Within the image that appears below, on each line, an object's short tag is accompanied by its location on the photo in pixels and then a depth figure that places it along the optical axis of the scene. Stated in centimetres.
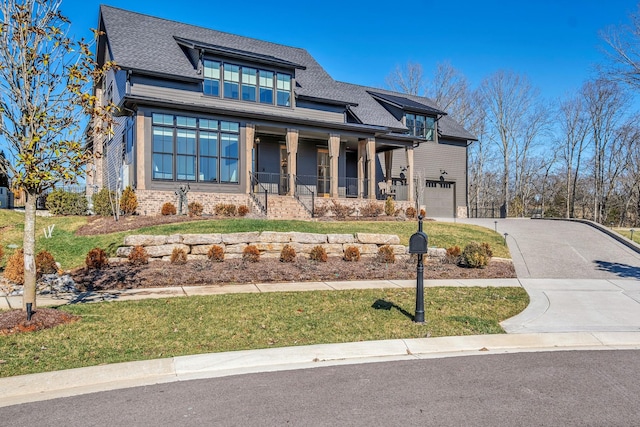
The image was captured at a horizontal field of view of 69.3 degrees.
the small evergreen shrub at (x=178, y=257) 1183
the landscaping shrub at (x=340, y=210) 2078
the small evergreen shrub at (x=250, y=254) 1245
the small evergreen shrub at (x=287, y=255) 1265
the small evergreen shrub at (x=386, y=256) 1352
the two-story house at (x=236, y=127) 1980
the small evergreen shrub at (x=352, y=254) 1340
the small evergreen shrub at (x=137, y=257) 1142
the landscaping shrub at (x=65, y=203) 1983
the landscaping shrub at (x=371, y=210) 2198
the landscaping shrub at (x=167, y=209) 1833
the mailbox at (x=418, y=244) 714
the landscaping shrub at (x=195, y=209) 1833
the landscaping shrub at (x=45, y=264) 1002
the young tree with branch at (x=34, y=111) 644
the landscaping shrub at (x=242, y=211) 1903
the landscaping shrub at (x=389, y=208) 2279
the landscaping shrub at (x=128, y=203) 1819
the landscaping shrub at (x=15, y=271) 964
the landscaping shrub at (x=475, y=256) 1318
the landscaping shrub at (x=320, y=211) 2088
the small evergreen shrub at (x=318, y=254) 1291
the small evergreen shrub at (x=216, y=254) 1228
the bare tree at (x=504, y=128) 4709
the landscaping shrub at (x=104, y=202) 1866
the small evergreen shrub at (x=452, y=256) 1401
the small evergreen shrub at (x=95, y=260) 1090
